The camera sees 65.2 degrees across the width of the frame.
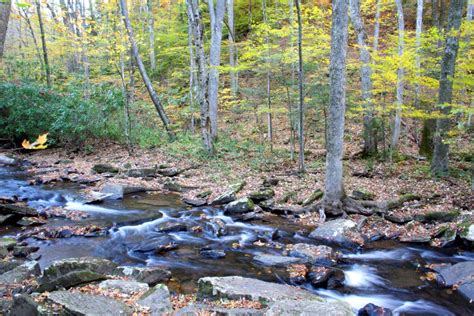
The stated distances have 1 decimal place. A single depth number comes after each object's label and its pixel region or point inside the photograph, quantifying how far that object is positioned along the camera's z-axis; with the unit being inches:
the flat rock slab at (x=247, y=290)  181.3
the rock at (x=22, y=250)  249.9
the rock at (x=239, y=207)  372.8
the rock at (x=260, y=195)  403.5
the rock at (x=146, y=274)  215.6
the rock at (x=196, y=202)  394.7
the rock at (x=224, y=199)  397.1
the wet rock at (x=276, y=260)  254.5
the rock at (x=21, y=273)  201.8
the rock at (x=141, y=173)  514.0
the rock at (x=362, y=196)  381.4
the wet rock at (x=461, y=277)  214.8
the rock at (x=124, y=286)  184.1
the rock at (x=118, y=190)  417.9
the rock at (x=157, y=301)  167.0
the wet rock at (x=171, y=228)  325.1
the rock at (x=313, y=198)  380.1
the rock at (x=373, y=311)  188.6
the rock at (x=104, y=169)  533.3
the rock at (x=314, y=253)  259.6
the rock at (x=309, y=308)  158.9
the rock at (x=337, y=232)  297.6
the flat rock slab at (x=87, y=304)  157.5
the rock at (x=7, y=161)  600.1
